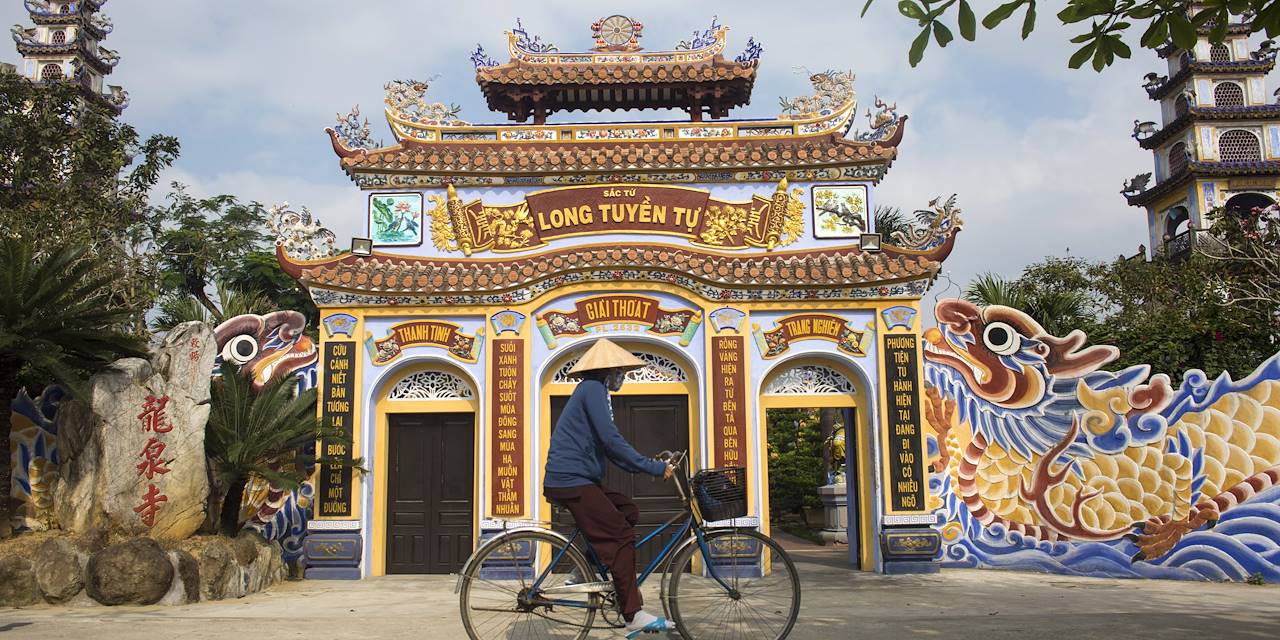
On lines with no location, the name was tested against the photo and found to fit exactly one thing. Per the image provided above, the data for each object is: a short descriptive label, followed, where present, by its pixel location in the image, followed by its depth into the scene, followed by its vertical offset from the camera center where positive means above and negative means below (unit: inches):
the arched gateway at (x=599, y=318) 470.9 +66.6
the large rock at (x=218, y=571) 376.5 -47.2
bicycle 231.0 -33.8
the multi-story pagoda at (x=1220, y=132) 1332.4 +442.8
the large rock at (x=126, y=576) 347.3 -44.1
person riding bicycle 228.4 -7.2
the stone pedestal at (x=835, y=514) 707.7 -53.2
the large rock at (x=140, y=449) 378.3 +2.8
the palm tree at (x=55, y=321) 363.9 +54.5
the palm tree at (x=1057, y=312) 685.9 +94.7
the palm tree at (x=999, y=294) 628.7 +99.7
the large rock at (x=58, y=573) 347.6 -42.6
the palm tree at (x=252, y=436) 422.6 +8.2
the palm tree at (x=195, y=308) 583.2 +97.6
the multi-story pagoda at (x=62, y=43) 1459.2 +647.1
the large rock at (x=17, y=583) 344.2 -45.7
